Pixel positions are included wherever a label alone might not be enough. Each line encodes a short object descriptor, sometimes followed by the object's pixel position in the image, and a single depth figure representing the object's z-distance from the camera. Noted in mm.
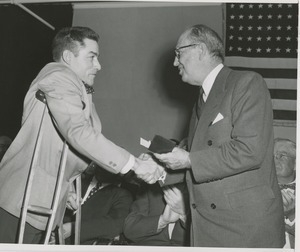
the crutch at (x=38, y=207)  1622
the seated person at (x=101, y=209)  2773
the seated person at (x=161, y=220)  2473
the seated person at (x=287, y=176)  2810
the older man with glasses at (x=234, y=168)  1682
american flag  4293
